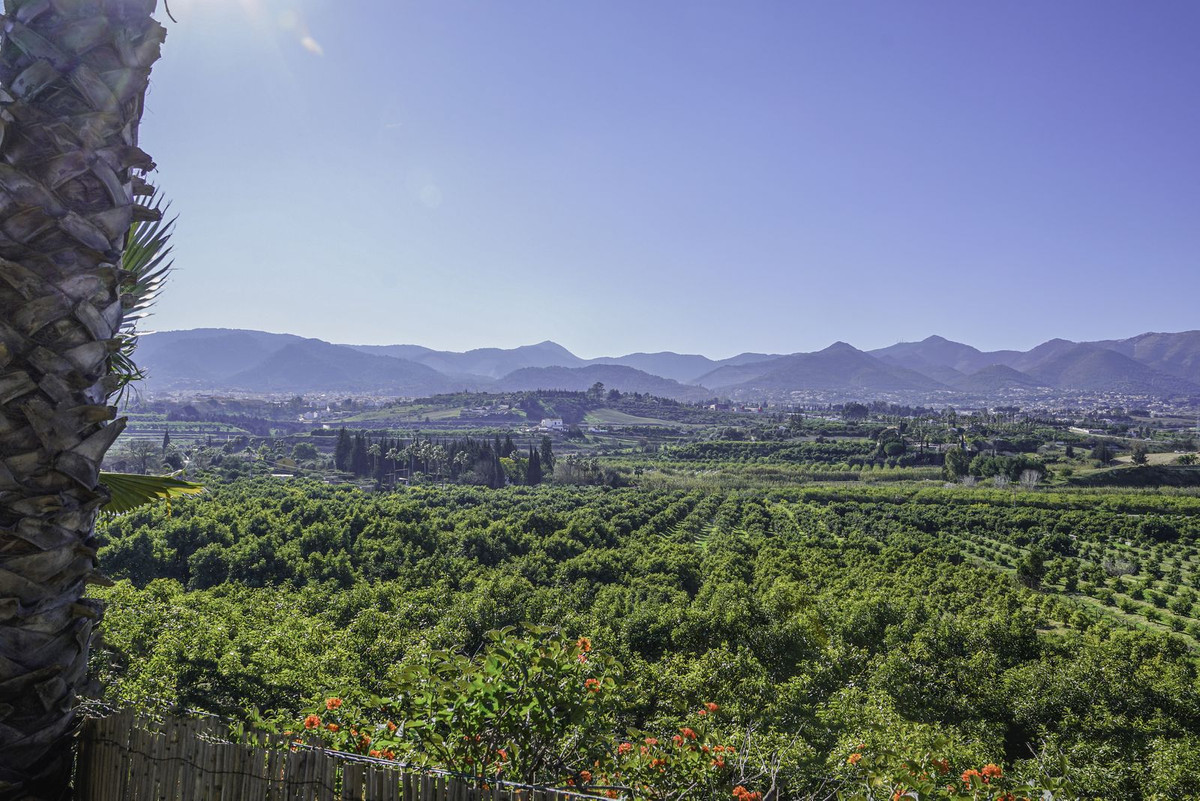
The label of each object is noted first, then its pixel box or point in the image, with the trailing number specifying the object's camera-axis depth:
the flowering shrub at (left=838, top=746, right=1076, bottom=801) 3.21
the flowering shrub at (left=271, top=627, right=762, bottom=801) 3.16
